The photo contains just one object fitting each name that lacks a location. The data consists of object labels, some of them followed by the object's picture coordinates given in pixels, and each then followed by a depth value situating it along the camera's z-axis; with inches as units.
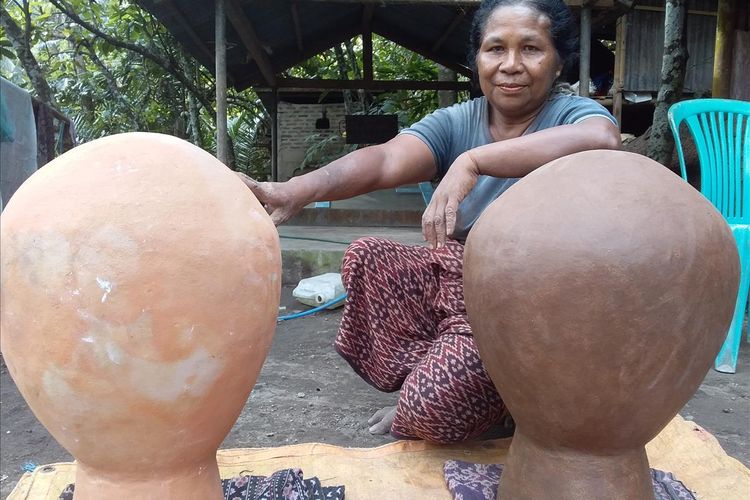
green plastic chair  108.2
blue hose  141.6
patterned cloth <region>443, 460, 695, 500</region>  55.4
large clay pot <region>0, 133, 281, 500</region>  34.0
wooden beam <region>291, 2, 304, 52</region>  200.7
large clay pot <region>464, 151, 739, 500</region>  37.4
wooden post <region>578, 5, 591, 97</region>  156.9
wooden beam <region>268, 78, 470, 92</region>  259.8
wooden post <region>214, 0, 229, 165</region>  168.2
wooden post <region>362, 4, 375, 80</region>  244.9
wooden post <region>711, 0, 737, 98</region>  165.5
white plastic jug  147.6
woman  56.4
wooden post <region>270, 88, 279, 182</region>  287.0
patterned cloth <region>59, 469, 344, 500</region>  54.7
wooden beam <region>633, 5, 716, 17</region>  213.8
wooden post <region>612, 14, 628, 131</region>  210.8
